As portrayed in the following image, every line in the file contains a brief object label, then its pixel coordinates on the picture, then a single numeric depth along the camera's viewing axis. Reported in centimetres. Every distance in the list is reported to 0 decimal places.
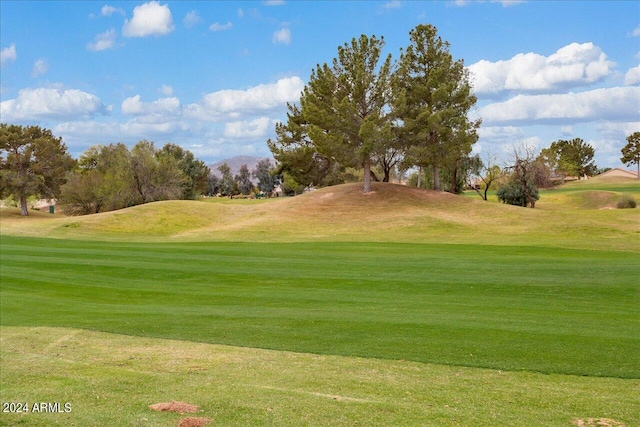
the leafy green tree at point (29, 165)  7100
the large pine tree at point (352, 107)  5000
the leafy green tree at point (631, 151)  9738
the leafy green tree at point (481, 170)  6844
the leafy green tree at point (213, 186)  15162
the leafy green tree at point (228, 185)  15127
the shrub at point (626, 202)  6172
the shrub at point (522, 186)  6272
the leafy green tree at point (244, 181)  16300
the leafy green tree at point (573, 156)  11646
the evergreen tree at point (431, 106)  5184
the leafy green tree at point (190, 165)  9706
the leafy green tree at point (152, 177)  6950
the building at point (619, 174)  11760
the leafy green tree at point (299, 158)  6456
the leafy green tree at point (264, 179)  15575
